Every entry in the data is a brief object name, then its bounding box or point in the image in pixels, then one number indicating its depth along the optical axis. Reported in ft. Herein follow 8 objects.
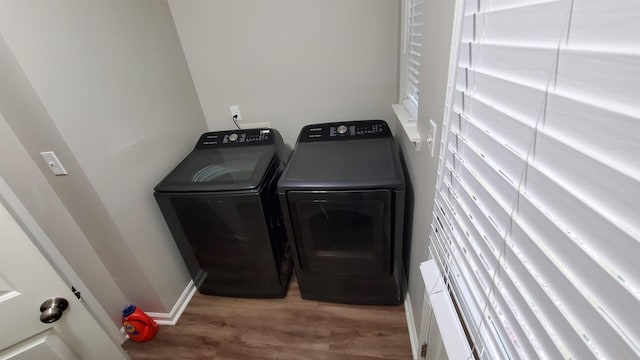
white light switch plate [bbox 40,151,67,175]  3.74
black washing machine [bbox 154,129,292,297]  4.73
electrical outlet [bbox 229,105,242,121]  6.51
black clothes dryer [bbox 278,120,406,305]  4.22
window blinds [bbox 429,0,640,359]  0.90
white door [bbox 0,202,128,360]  2.68
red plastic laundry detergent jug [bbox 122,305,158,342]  5.13
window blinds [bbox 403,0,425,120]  4.18
